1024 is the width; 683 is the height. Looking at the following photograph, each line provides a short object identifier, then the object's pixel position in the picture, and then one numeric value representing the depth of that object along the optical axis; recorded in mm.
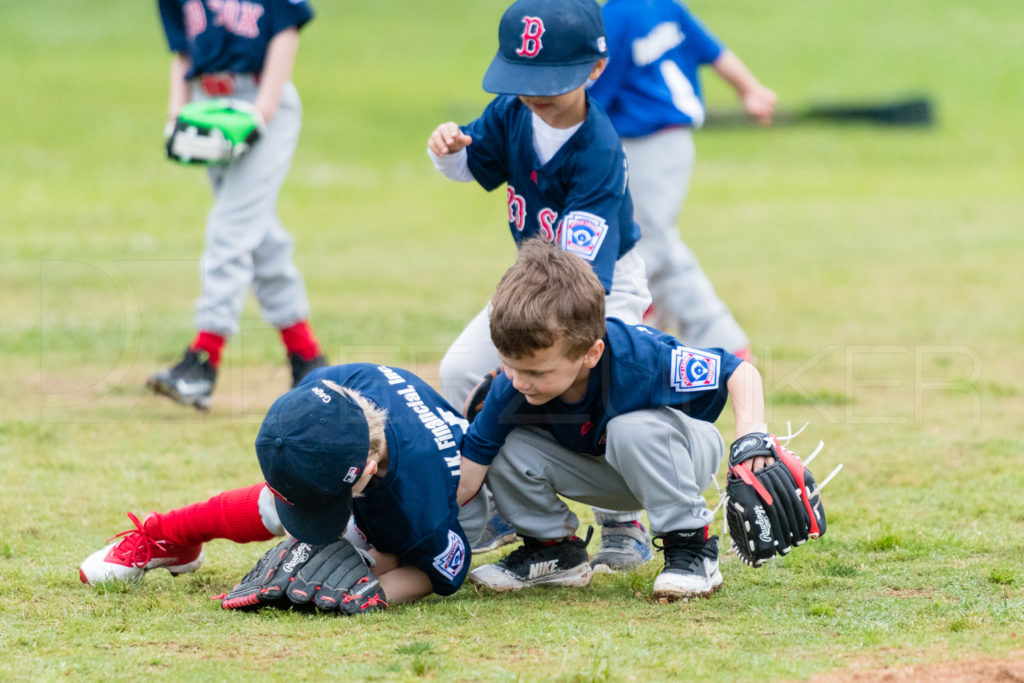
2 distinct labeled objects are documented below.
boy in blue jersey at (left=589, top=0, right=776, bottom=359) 11570
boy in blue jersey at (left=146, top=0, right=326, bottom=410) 11922
